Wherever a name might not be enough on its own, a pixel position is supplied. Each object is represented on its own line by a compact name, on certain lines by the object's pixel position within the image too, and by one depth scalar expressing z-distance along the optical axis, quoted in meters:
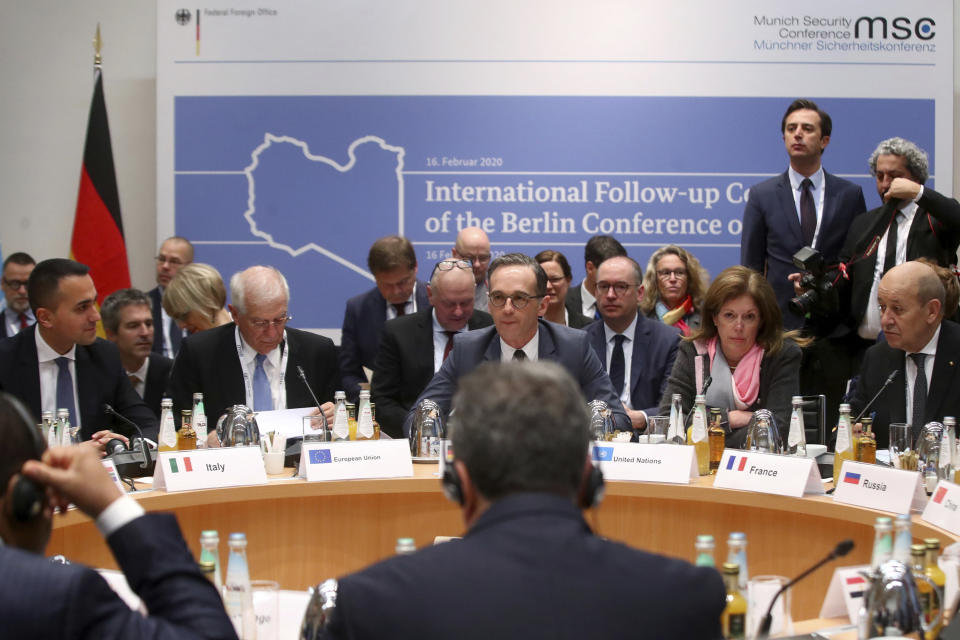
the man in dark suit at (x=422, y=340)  9.42
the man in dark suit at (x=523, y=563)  2.50
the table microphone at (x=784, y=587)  3.65
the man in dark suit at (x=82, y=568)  2.62
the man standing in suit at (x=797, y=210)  10.61
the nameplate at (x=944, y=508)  5.14
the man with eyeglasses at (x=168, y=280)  11.92
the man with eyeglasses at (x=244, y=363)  8.41
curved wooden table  6.02
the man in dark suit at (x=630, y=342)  9.63
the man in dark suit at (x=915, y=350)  7.63
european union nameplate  6.49
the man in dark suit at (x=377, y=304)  10.55
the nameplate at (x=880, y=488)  5.51
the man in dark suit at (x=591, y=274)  11.53
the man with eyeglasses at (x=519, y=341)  7.92
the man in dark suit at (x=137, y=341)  9.85
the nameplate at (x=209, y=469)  6.18
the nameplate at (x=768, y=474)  5.97
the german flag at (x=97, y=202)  12.84
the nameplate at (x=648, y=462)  6.39
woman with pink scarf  7.88
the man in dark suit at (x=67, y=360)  8.08
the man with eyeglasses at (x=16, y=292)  12.55
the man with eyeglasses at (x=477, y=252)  11.44
